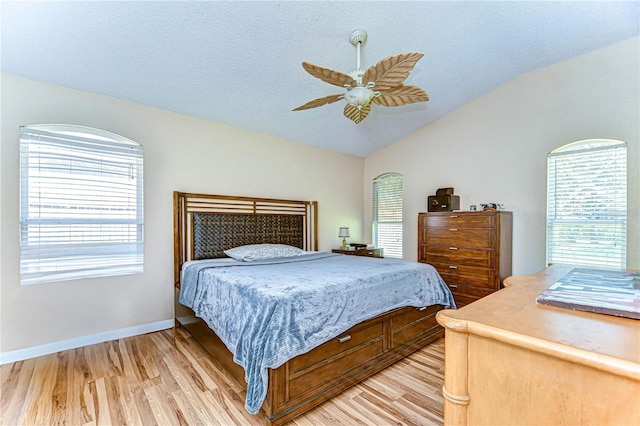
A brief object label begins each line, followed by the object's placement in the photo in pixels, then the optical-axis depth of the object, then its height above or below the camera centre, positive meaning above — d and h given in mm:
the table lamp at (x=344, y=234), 4913 -392
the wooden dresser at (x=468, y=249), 3484 -491
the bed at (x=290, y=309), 1757 -743
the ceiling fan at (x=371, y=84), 1843 +913
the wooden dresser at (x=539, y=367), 659 -400
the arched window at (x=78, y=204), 2645 +68
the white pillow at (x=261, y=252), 3355 -502
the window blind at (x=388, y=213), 5070 -39
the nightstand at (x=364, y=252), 4664 -673
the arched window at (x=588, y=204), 3061 +86
